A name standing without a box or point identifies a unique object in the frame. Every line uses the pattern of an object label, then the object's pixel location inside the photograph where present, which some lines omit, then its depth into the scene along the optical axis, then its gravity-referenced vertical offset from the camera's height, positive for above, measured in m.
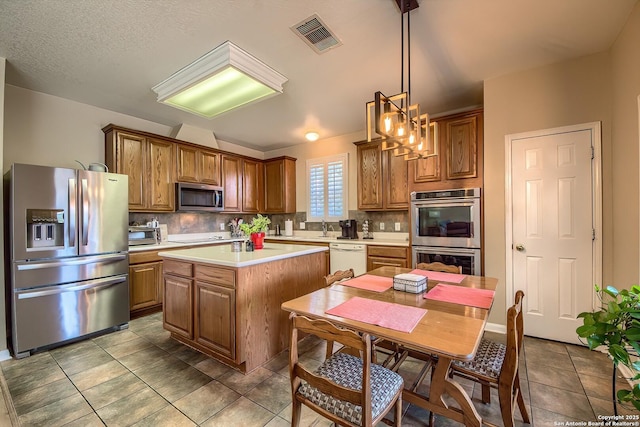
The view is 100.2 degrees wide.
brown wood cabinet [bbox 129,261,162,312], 3.38 -0.93
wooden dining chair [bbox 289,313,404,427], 1.10 -0.85
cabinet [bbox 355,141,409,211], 3.94 +0.49
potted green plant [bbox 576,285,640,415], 1.03 -0.50
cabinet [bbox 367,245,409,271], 3.61 -0.63
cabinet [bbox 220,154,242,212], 4.85 +0.59
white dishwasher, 3.94 -0.68
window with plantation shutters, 4.88 +0.45
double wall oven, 3.10 -0.21
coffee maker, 4.55 -0.28
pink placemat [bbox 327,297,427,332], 1.29 -0.54
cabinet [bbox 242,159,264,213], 5.23 +0.54
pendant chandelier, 1.58 +0.55
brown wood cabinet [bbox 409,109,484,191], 3.17 +0.67
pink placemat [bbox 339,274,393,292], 1.91 -0.54
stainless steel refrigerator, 2.49 -0.40
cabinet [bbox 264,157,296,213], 5.35 +0.56
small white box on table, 1.78 -0.49
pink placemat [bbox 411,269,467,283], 2.08 -0.54
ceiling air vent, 2.07 +1.46
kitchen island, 2.18 -0.76
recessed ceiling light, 4.52 +1.32
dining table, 1.14 -0.55
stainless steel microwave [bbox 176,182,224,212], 4.10 +0.27
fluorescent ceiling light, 2.42 +1.31
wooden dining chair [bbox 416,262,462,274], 2.39 -0.53
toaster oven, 3.67 -0.30
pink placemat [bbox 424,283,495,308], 1.58 -0.54
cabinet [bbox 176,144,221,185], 4.16 +0.80
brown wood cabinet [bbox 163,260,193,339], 2.54 -0.84
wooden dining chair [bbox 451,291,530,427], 1.27 -0.87
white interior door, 2.56 -0.16
